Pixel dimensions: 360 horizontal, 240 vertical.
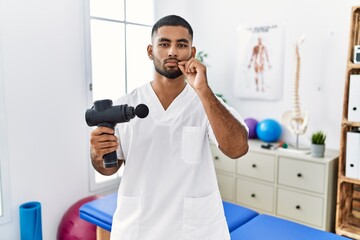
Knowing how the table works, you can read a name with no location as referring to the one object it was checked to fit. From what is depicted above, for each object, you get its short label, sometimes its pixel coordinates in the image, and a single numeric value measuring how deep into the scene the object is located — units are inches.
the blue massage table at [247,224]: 64.6
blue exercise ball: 108.3
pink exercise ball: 90.6
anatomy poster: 111.8
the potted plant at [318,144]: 93.5
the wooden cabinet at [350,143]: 83.7
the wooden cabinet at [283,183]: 91.4
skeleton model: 101.2
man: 43.3
